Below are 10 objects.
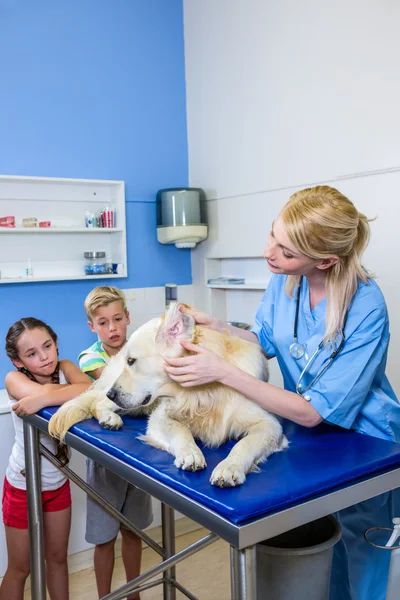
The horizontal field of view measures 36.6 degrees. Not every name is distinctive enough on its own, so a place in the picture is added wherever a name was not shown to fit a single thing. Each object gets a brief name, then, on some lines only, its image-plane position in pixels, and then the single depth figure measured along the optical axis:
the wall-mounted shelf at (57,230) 3.31
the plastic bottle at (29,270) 3.37
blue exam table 1.17
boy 2.38
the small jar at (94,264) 3.55
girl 2.24
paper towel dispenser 3.67
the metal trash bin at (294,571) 1.55
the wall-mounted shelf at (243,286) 3.52
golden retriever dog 1.53
